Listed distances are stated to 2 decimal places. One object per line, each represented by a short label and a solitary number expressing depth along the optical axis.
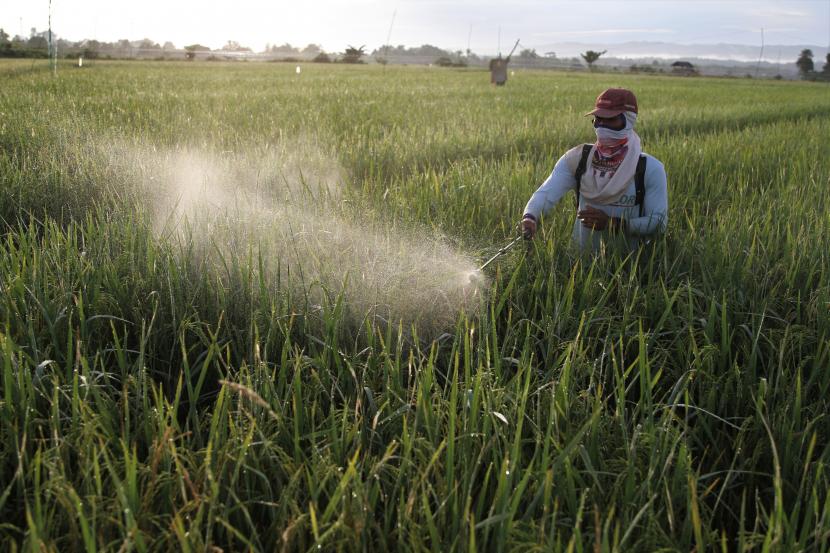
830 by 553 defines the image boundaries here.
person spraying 2.49
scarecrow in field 19.12
